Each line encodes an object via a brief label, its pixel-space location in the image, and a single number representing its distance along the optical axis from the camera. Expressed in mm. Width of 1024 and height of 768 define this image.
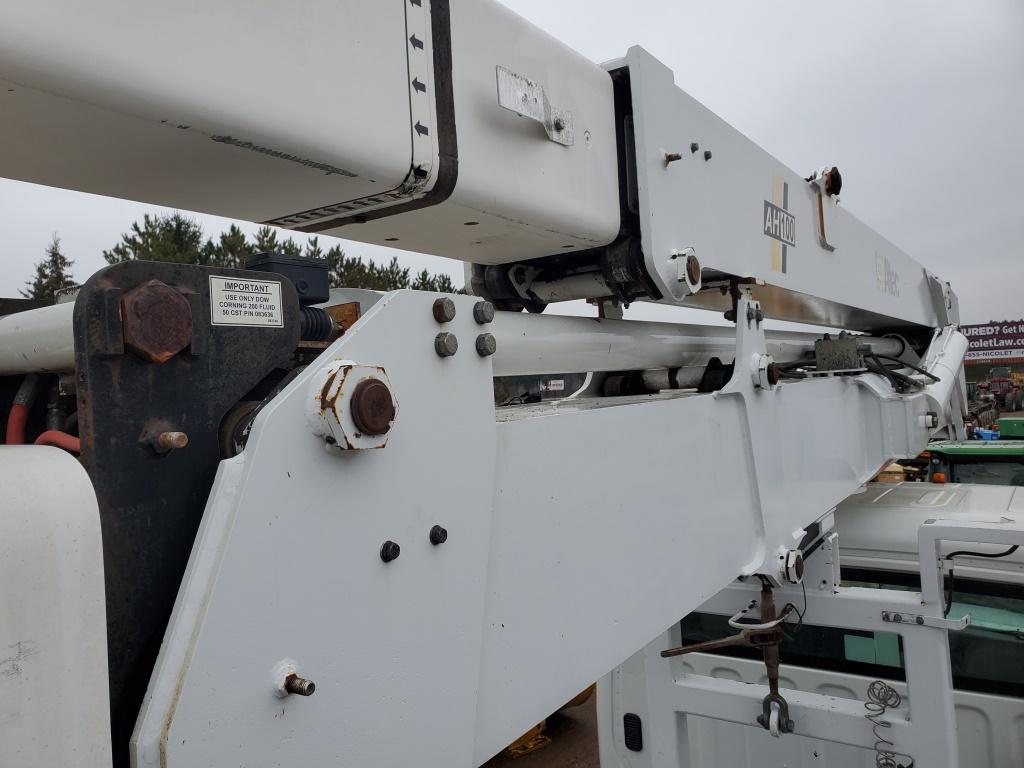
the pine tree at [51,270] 22481
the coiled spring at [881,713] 2250
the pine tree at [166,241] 19016
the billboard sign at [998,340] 33438
